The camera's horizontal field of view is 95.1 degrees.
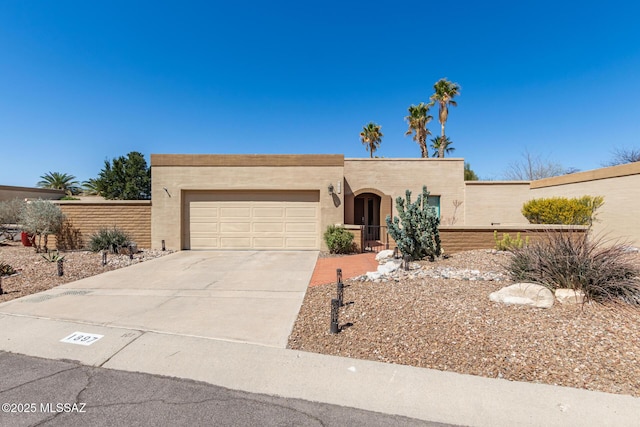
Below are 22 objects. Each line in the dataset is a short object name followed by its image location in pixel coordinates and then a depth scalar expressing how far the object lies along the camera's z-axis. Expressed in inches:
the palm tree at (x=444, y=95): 933.2
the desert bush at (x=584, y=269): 177.2
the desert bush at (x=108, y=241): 425.7
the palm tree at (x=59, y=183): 1375.5
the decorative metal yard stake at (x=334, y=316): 161.2
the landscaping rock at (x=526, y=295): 177.5
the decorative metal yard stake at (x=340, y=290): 200.1
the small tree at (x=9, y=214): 583.2
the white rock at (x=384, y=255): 374.3
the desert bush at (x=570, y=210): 440.8
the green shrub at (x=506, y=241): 331.3
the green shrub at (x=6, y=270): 293.3
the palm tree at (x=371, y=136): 1174.0
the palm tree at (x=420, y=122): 1012.5
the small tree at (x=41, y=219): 441.7
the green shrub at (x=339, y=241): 435.2
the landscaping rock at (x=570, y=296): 175.3
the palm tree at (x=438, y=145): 1159.1
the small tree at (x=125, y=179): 1270.9
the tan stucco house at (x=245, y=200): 481.4
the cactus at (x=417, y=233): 320.5
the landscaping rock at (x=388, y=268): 268.3
